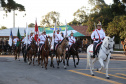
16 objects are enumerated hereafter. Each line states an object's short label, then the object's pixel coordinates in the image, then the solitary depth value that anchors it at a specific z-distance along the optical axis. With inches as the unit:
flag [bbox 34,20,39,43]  629.8
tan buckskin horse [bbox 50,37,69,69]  565.9
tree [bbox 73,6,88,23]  2475.1
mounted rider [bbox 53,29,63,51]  630.0
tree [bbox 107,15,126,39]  1556.5
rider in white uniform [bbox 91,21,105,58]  461.4
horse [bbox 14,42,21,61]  829.2
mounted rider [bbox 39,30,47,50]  637.3
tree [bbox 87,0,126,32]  1392.7
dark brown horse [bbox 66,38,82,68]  613.6
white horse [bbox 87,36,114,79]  401.5
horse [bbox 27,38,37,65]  661.9
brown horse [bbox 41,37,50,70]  565.3
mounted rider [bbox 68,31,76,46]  658.8
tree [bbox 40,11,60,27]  3282.5
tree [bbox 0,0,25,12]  1072.5
